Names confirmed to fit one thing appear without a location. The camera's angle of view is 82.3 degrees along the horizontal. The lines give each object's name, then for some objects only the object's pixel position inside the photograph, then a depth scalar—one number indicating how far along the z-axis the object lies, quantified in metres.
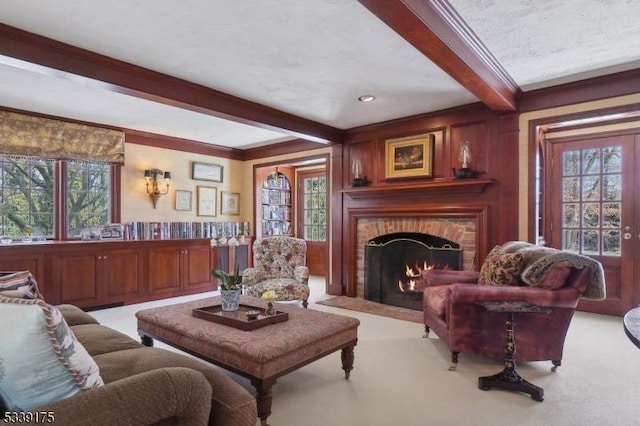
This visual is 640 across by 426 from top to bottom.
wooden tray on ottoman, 2.33
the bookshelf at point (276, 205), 7.16
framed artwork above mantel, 4.53
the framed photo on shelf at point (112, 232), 4.85
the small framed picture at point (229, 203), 6.55
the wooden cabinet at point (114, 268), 4.11
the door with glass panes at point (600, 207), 4.21
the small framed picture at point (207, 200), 6.19
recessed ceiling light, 3.92
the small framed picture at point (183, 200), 5.88
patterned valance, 4.21
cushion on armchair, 2.77
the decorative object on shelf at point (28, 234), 4.46
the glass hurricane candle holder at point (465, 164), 4.18
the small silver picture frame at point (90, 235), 4.74
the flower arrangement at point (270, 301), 2.56
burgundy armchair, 2.47
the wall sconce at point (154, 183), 5.46
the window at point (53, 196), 4.42
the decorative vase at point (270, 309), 2.57
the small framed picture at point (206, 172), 6.09
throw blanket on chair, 2.48
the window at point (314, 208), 7.44
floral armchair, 4.18
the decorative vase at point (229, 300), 2.70
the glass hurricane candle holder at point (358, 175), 5.14
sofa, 1.04
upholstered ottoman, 1.96
